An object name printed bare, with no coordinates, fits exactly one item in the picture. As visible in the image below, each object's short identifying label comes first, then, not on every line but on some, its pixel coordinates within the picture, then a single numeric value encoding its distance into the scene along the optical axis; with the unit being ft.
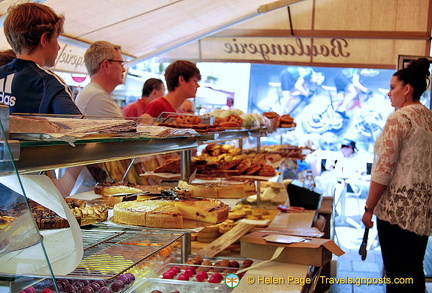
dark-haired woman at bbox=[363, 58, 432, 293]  11.35
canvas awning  17.98
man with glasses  10.73
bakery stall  3.27
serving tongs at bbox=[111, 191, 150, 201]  7.30
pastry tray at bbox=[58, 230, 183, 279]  4.73
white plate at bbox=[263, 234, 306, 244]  9.29
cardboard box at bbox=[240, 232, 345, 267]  9.00
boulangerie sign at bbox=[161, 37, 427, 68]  22.44
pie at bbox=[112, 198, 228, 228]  6.12
